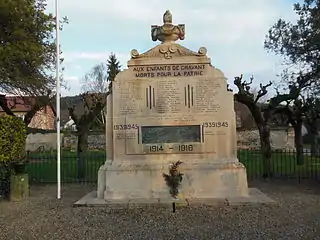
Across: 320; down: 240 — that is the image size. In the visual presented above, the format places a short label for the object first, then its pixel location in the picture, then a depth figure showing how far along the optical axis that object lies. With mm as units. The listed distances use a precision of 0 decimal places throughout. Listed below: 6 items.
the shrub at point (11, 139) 8282
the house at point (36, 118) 11156
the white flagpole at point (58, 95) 8231
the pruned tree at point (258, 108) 11190
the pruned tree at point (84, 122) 11549
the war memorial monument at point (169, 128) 7370
